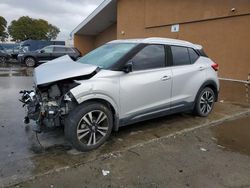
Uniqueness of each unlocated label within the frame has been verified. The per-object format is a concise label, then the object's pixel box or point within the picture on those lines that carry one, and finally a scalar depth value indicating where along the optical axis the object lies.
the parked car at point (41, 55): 14.00
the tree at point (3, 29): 43.38
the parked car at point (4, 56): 16.00
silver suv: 2.83
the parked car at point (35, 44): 21.23
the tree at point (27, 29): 47.06
